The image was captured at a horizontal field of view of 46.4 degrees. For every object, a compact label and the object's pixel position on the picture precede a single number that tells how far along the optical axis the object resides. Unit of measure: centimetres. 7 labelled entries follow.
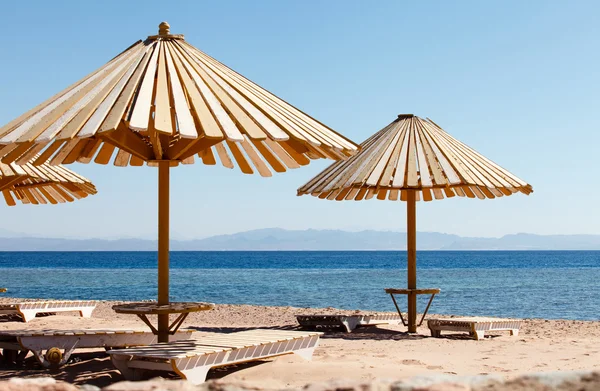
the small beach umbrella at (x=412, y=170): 795
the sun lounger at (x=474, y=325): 841
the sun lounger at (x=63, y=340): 568
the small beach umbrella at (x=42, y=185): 801
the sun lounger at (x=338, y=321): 946
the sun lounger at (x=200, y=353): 452
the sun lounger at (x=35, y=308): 1081
